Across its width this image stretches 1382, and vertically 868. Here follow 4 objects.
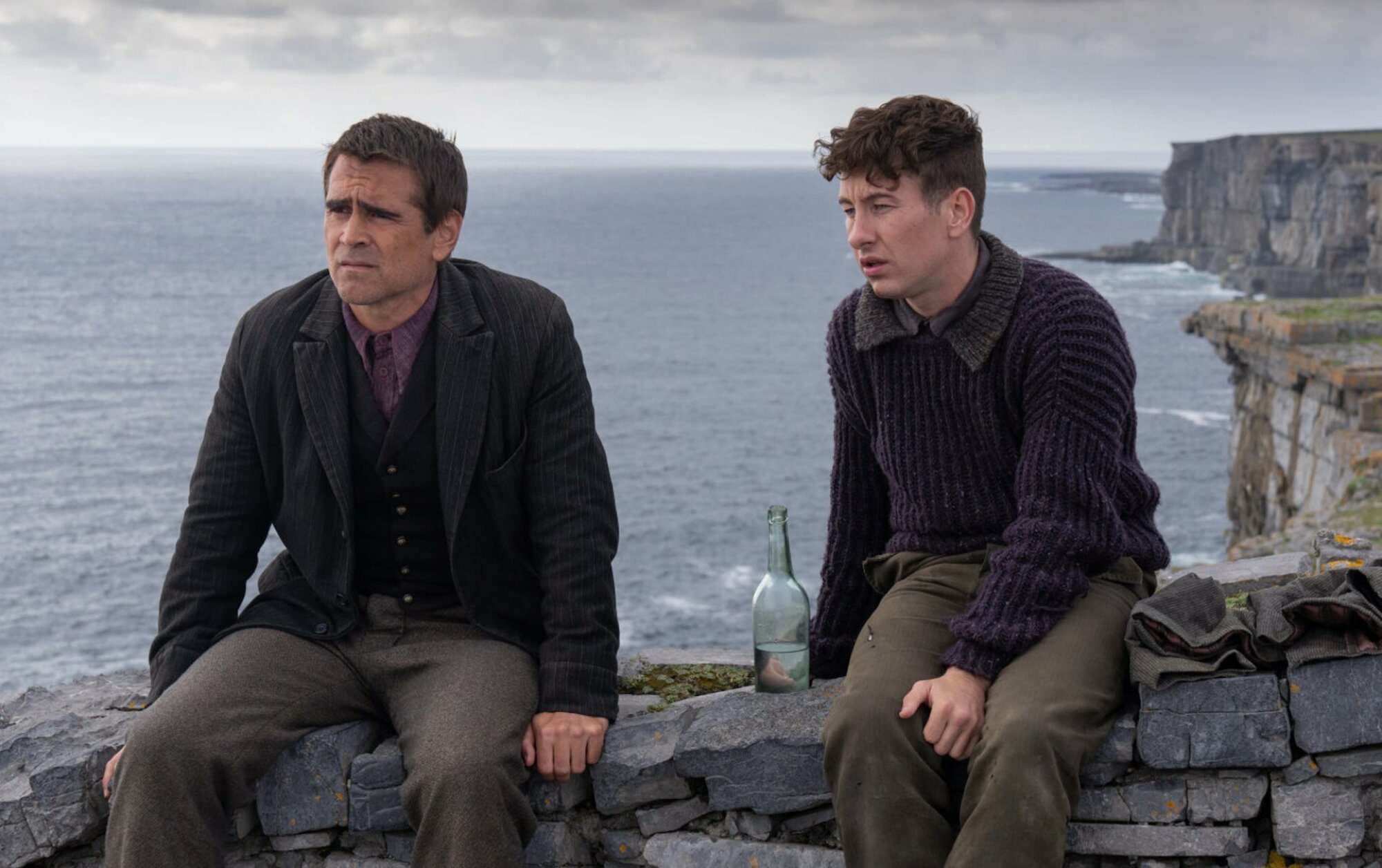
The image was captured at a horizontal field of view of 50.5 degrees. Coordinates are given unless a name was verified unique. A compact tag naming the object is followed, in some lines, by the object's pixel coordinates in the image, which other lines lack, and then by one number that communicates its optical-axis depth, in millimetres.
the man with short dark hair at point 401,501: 4344
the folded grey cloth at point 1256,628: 3844
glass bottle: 4414
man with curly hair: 3719
